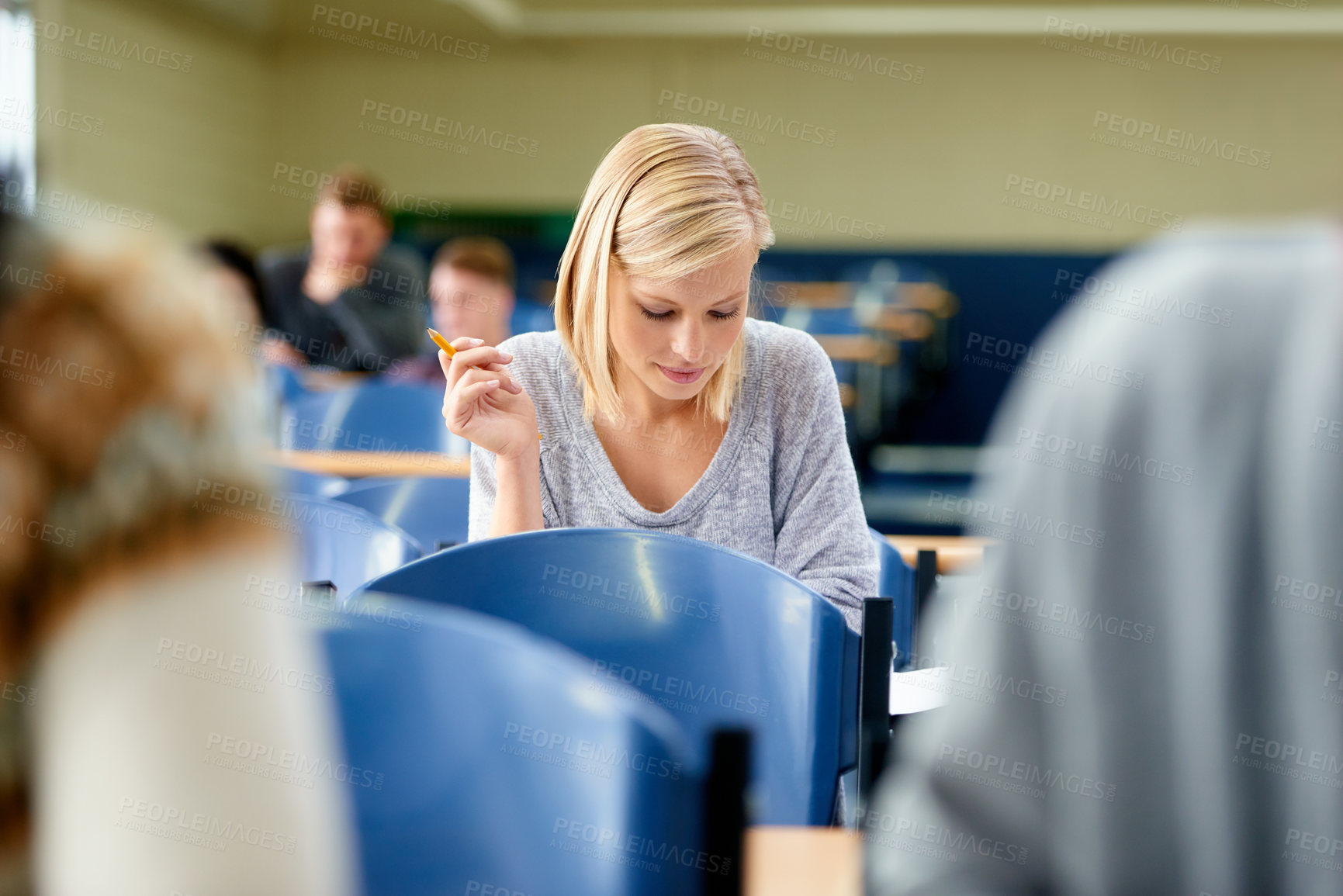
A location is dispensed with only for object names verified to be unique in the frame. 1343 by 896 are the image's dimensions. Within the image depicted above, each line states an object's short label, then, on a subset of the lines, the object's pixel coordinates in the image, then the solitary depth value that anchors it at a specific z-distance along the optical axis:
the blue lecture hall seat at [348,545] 2.29
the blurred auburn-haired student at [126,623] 0.93
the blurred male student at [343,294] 4.46
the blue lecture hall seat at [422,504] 2.61
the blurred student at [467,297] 3.92
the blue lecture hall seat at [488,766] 1.65
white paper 2.07
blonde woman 2.26
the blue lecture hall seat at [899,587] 2.45
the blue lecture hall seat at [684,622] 2.02
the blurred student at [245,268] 3.99
